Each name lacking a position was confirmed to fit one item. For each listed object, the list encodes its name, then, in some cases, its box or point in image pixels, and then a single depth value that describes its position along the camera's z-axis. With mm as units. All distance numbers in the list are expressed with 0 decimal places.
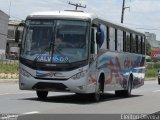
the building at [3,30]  98156
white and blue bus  17812
